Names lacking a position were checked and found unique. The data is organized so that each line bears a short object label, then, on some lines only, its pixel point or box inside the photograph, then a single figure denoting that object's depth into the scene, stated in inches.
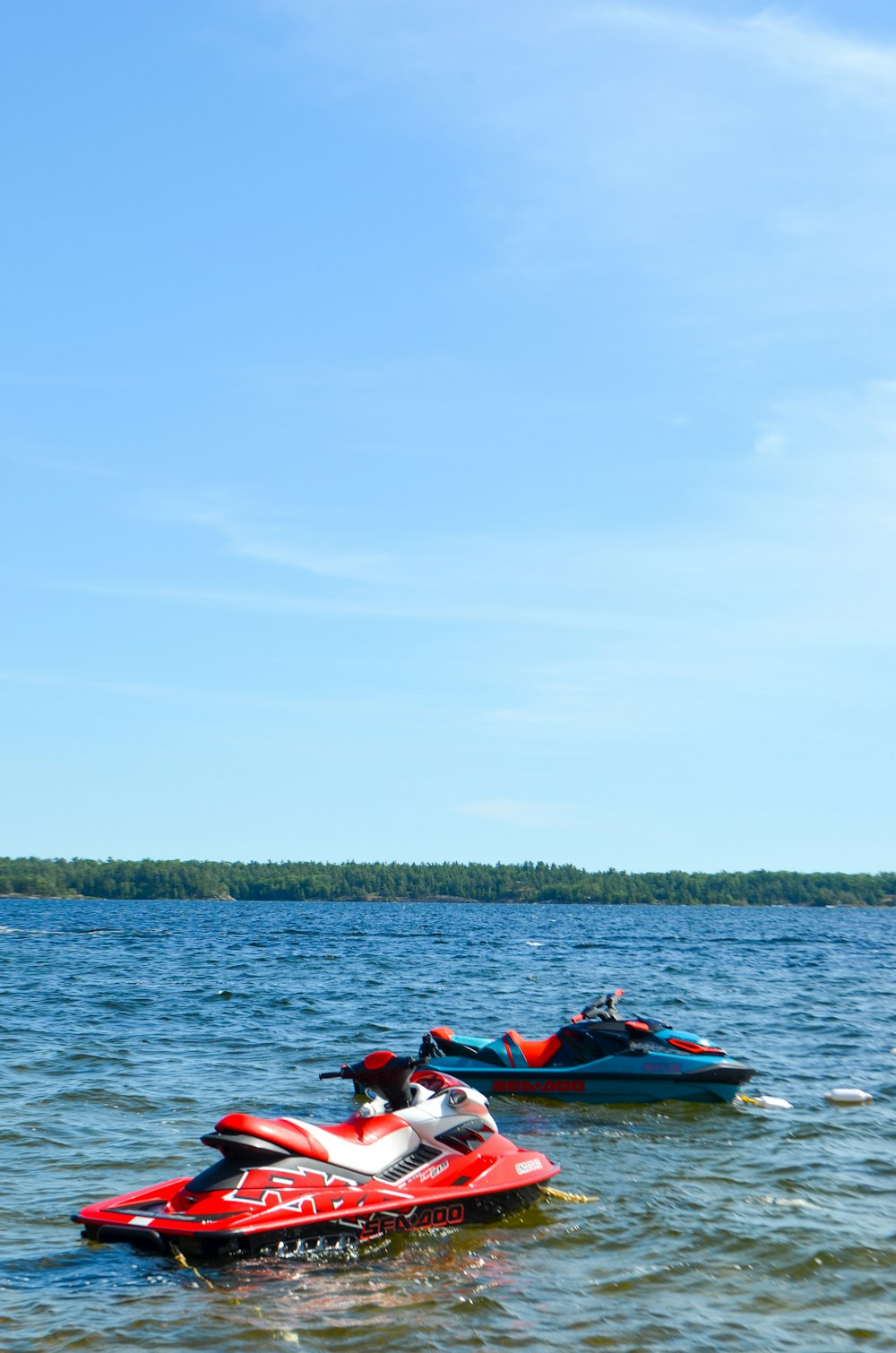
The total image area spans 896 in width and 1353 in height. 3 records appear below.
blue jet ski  603.5
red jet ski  337.7
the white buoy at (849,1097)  604.4
